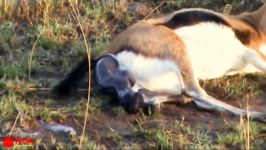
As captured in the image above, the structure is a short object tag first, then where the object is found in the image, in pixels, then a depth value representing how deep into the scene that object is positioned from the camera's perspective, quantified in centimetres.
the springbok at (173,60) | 1208
